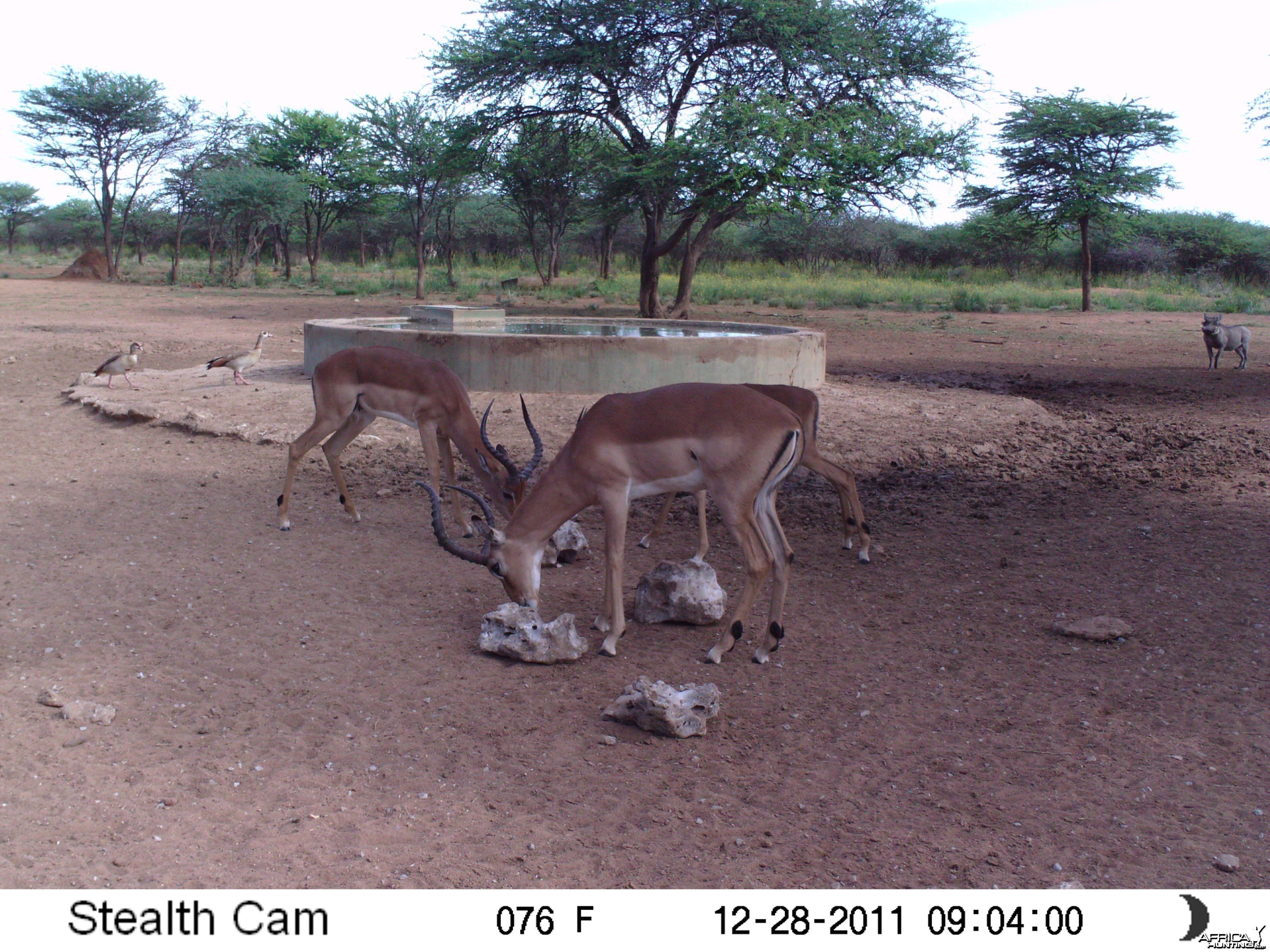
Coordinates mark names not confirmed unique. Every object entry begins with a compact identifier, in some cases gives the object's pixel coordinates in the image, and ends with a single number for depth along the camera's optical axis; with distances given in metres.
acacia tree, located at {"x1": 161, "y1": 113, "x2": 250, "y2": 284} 38.62
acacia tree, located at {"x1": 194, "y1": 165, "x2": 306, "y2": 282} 33.81
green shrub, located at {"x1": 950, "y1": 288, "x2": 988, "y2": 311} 27.55
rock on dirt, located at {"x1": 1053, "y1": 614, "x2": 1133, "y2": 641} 4.94
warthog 15.37
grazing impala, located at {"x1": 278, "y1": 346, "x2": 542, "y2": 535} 6.68
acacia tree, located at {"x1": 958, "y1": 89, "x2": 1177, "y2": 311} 28.78
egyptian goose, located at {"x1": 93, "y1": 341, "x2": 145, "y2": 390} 10.96
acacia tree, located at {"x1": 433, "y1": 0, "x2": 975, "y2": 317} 19.34
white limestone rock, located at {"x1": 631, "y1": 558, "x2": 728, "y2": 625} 5.18
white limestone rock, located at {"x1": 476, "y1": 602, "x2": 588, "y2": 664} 4.64
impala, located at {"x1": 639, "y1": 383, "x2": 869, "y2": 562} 6.01
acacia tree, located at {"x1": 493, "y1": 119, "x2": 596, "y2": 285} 22.66
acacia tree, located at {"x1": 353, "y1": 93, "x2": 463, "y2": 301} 31.00
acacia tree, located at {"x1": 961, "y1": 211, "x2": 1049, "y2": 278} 31.87
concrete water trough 10.38
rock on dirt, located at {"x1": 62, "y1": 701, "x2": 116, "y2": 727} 3.88
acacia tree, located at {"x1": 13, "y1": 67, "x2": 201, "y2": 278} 37.59
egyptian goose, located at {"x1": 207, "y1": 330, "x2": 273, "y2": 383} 10.98
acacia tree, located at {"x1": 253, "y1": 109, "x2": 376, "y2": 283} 37.78
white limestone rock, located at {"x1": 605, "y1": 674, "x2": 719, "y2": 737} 3.95
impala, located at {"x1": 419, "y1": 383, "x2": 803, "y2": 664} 4.66
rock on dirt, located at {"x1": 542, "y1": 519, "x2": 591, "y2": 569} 6.20
